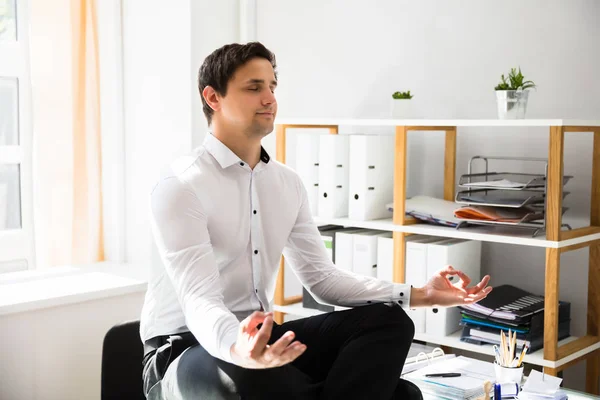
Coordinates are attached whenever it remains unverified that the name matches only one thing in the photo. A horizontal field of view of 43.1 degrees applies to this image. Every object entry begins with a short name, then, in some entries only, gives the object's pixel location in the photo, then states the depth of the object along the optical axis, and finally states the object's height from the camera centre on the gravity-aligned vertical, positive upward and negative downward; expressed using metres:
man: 1.56 -0.33
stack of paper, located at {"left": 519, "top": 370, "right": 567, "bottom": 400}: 1.78 -0.57
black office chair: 1.98 -0.57
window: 2.94 +0.01
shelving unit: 2.14 -0.25
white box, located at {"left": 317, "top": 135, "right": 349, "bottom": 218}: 2.64 -0.10
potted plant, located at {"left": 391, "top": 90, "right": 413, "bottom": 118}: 2.61 +0.15
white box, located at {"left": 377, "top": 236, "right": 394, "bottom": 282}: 2.57 -0.38
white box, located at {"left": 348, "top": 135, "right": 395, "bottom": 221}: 2.59 -0.09
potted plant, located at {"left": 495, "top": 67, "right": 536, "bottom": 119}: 2.29 +0.15
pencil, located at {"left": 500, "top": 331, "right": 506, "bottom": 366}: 1.86 -0.49
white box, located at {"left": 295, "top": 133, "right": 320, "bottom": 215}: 2.73 -0.06
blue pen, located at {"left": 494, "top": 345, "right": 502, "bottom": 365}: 1.87 -0.52
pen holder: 1.84 -0.55
